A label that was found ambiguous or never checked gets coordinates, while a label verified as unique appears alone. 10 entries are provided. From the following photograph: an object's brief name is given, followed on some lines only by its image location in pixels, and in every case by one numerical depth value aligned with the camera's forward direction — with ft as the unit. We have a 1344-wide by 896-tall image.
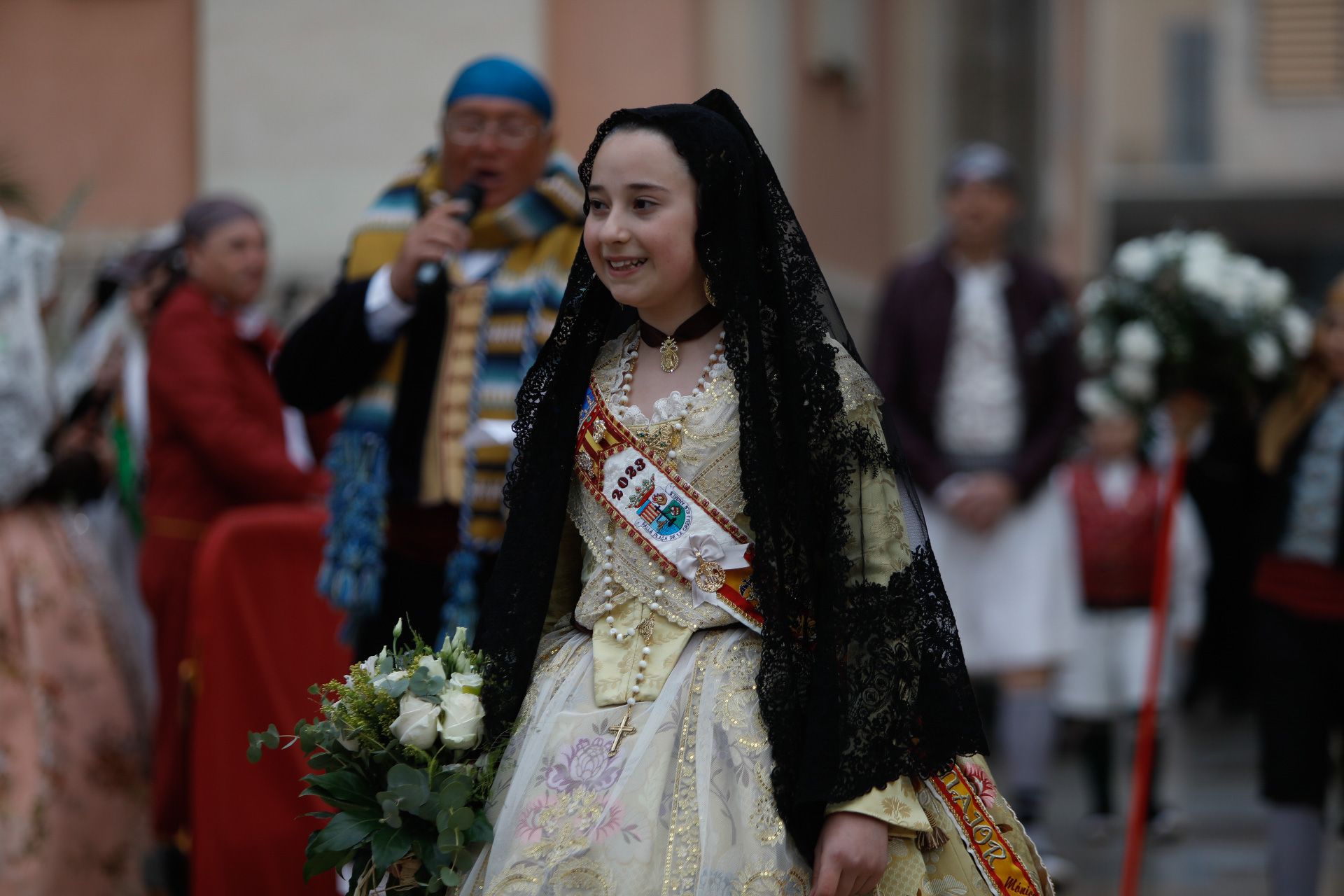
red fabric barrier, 33.24
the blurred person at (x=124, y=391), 43.57
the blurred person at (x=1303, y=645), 34.58
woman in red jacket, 37.88
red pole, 37.96
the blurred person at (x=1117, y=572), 55.67
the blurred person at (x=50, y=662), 37.11
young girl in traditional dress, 19.07
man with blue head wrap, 28.78
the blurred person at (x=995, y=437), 46.26
